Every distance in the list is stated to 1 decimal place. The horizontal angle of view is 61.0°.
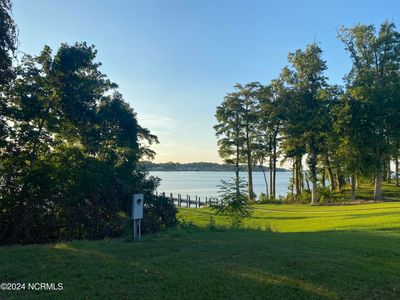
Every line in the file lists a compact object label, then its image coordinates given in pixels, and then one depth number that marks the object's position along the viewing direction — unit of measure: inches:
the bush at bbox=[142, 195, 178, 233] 481.7
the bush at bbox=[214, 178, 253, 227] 498.6
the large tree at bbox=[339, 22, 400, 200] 1095.0
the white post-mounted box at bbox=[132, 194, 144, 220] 330.0
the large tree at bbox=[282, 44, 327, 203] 1218.6
